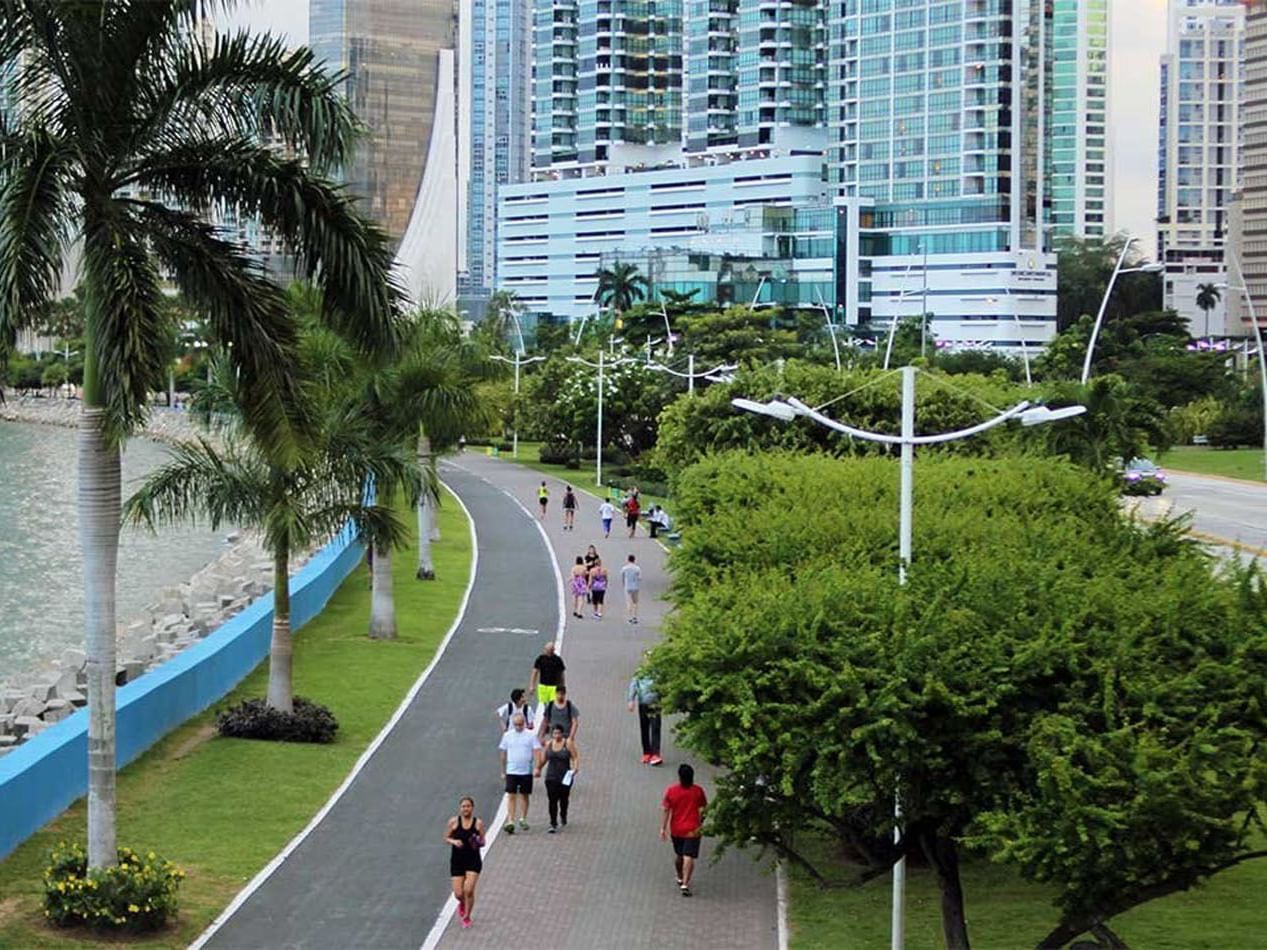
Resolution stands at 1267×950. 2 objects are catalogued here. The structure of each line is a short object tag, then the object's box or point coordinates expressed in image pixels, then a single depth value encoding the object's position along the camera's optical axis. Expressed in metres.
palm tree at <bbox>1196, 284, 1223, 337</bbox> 197.62
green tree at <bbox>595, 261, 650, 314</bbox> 163.38
